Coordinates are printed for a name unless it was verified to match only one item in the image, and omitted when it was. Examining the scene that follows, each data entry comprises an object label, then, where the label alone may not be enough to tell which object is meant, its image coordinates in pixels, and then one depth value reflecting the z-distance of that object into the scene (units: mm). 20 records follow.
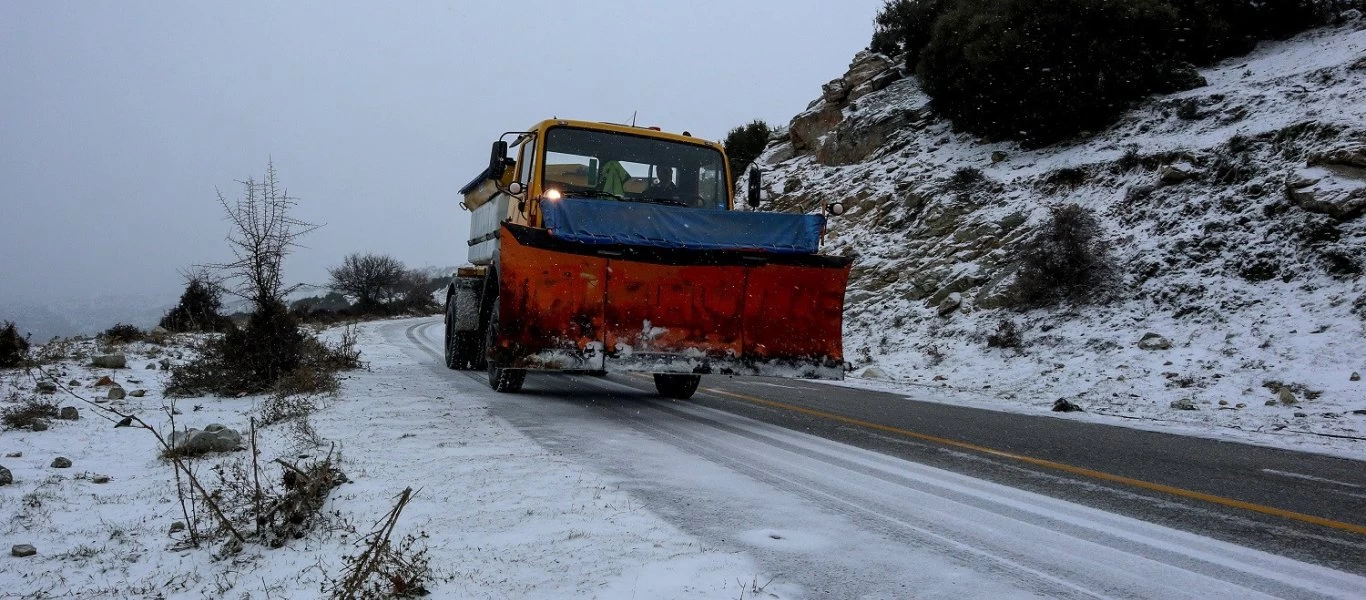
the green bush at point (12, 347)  10938
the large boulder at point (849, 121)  23578
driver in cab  8898
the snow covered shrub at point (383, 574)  2881
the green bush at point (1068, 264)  13609
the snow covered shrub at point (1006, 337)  13305
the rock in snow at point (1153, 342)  11445
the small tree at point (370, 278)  61969
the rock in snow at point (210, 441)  5484
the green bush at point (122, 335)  15430
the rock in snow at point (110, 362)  10711
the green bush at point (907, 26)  24094
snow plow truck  7195
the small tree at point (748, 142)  32438
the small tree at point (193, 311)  16072
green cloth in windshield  8664
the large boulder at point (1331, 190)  11492
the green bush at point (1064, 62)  17094
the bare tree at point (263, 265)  9078
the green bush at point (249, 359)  8812
